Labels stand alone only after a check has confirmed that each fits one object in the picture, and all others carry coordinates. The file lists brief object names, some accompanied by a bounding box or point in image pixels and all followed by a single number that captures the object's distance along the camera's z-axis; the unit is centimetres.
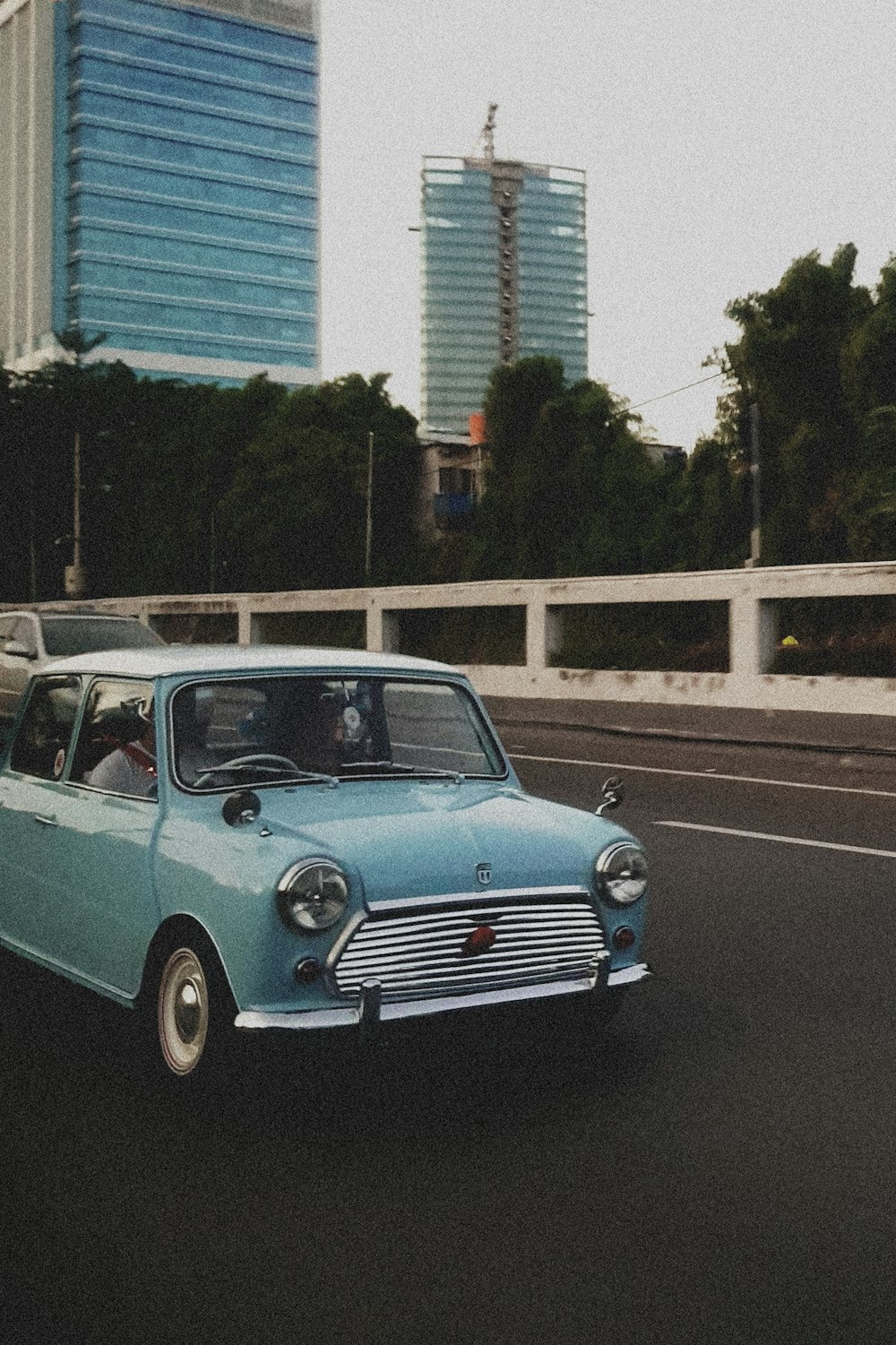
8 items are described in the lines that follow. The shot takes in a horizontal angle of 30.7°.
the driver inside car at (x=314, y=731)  570
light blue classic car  467
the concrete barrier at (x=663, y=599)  1593
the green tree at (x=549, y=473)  5303
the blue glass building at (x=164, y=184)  16312
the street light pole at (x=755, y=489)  4022
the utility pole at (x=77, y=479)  5097
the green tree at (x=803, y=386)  4062
